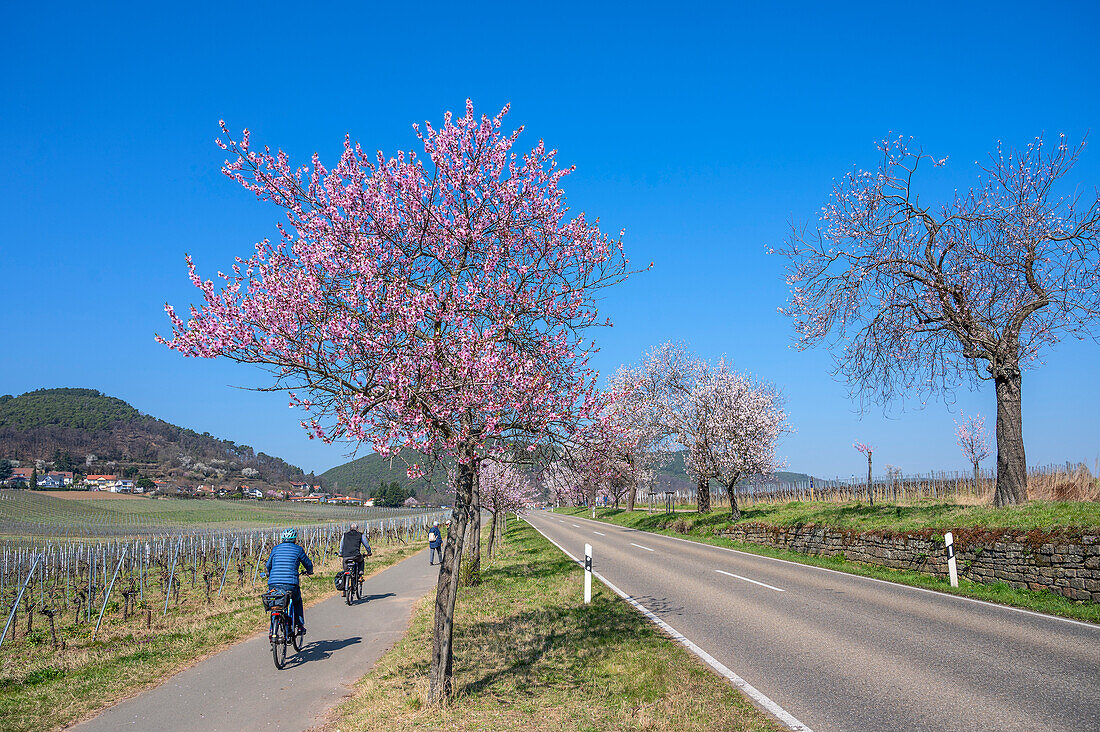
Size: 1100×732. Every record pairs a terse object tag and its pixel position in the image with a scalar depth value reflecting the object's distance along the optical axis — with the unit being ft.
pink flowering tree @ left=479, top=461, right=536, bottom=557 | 104.83
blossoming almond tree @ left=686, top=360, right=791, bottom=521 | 119.24
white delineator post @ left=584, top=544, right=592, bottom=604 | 45.17
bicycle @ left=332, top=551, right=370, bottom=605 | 53.78
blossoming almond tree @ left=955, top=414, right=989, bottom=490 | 164.76
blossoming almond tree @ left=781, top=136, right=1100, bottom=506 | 58.08
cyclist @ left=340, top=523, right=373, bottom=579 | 54.60
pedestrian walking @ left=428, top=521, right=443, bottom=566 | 80.88
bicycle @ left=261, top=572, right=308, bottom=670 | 31.91
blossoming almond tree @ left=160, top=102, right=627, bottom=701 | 22.49
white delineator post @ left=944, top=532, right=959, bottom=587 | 46.83
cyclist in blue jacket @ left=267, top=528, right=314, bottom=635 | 34.17
